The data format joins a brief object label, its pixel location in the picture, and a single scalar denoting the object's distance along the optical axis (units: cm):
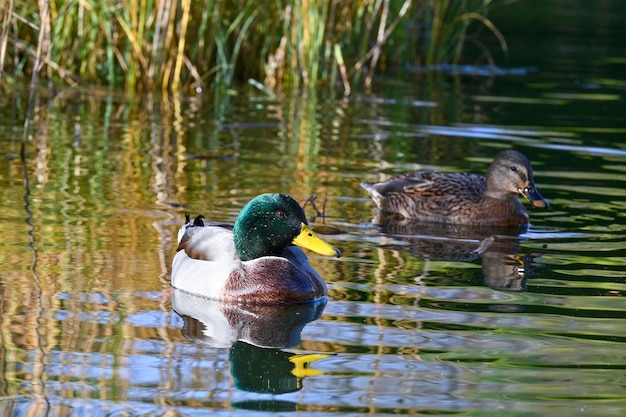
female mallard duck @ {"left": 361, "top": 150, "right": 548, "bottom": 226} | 1831
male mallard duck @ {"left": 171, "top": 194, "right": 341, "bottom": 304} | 1367
